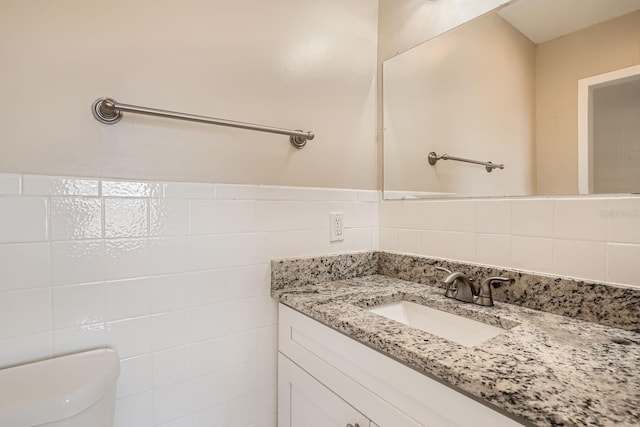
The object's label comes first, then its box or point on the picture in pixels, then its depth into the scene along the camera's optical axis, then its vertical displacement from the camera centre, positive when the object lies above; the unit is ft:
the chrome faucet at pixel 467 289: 3.06 -0.81
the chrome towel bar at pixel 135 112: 2.65 +0.87
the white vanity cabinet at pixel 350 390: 1.92 -1.34
